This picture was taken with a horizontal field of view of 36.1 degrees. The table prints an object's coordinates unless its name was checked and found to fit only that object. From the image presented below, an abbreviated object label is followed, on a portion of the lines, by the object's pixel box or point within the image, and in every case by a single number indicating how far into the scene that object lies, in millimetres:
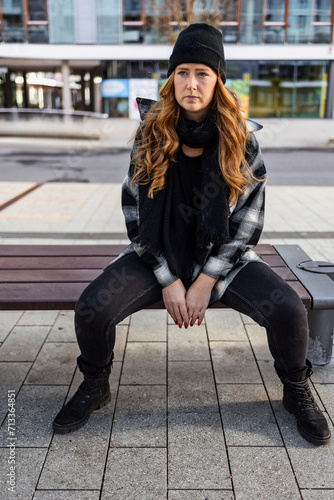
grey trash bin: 2943
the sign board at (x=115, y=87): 26703
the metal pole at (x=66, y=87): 26527
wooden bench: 2520
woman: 2369
